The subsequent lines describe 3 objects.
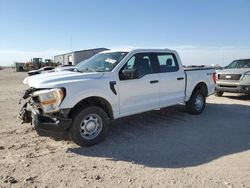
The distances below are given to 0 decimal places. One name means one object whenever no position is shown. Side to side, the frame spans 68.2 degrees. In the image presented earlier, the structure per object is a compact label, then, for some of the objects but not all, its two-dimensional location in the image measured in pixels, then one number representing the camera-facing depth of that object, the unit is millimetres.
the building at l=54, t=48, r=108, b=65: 28959
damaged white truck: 3441
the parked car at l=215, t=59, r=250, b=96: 7448
